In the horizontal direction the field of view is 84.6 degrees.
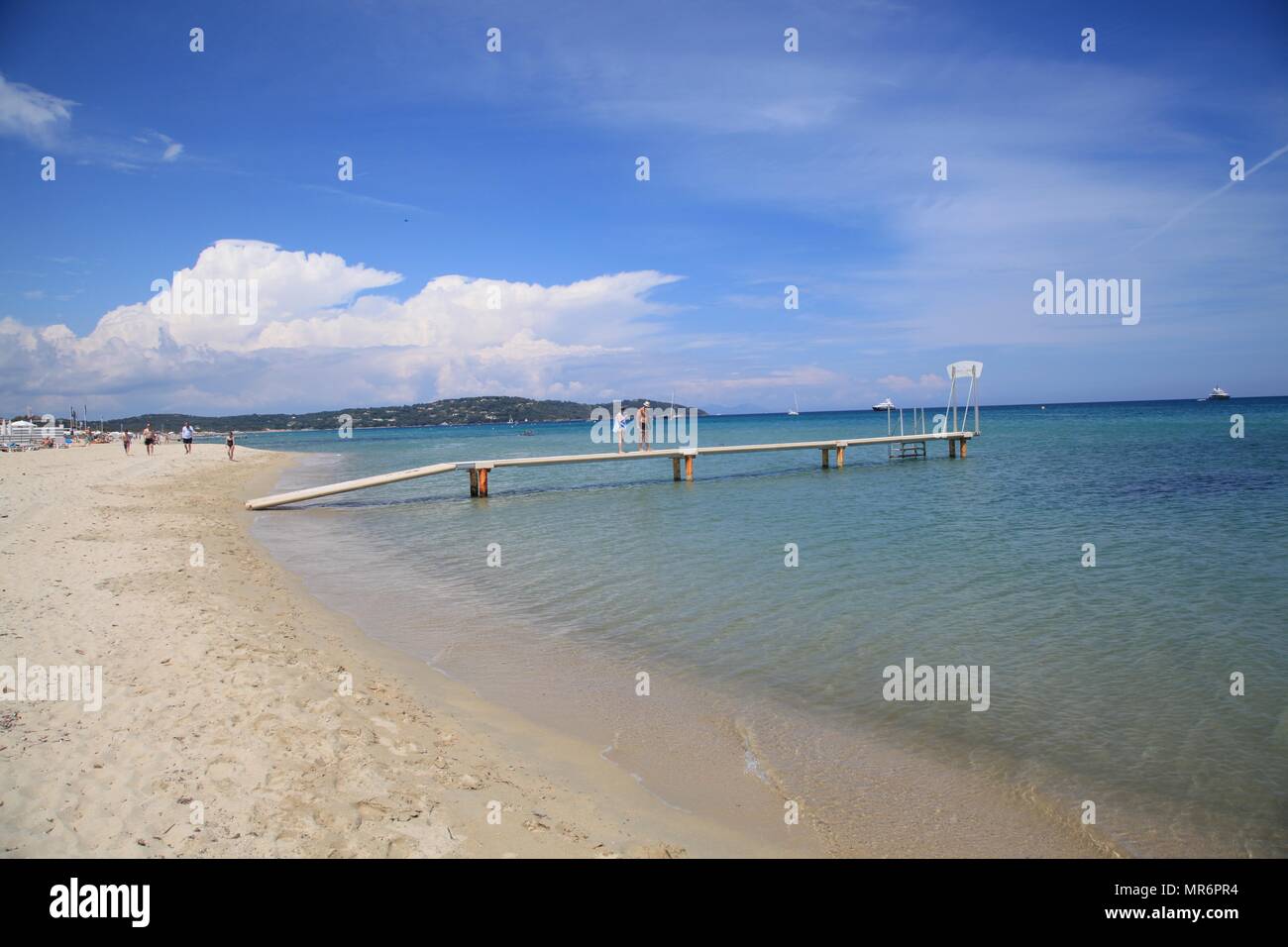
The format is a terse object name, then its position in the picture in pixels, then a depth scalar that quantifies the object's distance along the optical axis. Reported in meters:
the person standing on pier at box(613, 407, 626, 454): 26.36
